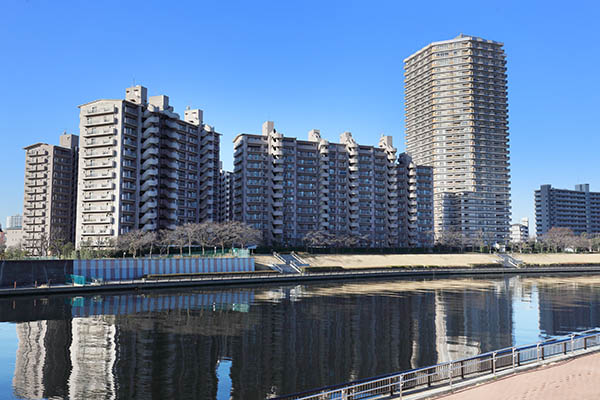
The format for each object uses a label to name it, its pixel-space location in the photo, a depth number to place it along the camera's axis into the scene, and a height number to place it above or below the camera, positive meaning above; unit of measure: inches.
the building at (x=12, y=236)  5930.6 -47.7
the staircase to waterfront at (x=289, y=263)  3506.4 -239.1
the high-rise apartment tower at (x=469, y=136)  7081.7 +1574.9
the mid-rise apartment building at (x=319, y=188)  4788.4 +516.9
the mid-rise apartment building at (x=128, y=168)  3651.6 +535.0
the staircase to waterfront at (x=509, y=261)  4463.6 -260.1
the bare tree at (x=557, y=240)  5994.1 -61.9
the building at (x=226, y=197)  5452.8 +462.4
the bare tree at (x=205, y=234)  3565.7 -4.5
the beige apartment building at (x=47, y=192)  4970.5 +443.9
